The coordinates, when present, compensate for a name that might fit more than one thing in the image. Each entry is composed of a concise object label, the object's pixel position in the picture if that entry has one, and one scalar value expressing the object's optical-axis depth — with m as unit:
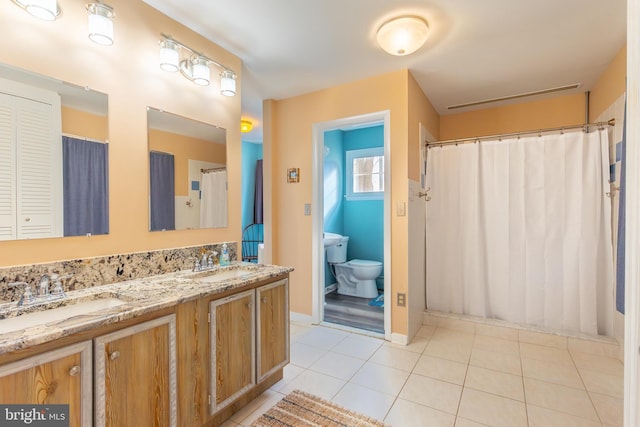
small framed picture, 3.16
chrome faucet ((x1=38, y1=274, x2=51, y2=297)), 1.29
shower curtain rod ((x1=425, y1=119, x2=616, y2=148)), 2.48
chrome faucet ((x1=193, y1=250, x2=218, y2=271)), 1.99
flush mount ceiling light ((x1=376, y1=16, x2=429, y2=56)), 1.91
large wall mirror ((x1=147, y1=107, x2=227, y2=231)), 1.81
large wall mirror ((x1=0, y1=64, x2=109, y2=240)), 1.27
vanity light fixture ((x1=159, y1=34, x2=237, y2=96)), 1.76
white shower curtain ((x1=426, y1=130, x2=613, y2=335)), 2.53
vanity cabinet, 1.55
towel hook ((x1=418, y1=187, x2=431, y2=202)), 3.10
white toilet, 3.97
